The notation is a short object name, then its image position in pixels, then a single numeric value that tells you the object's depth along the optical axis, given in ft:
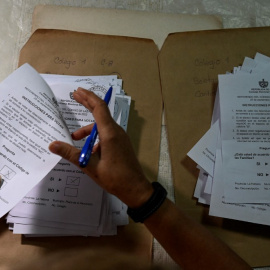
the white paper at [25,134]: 1.85
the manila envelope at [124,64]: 2.33
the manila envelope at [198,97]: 2.17
